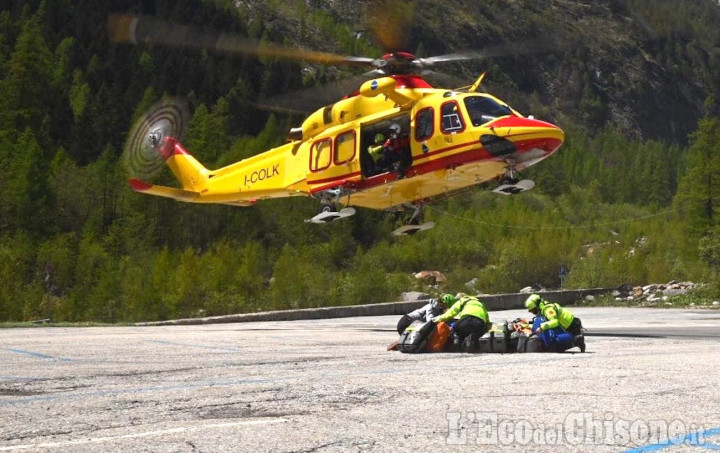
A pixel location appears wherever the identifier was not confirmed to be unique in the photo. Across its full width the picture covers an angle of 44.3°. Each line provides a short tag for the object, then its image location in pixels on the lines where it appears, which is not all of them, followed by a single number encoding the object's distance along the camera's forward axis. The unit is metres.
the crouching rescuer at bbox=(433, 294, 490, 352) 12.26
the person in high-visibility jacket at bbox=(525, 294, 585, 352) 12.28
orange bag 12.41
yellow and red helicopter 18.08
